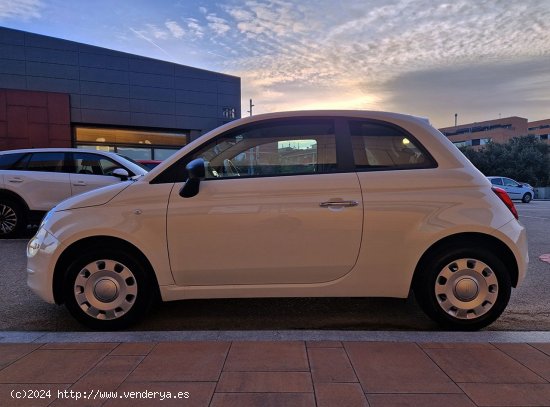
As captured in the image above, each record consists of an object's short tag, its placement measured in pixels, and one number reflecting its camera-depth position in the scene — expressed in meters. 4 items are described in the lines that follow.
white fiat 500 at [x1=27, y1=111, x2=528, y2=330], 3.32
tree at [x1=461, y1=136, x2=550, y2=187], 40.62
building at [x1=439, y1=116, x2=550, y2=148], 73.50
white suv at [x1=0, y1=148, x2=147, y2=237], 7.52
